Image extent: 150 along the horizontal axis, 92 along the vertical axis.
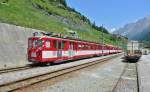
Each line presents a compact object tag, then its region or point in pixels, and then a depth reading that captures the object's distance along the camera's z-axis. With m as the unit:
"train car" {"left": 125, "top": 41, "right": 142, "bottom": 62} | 14.50
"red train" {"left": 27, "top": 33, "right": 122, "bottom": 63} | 9.41
